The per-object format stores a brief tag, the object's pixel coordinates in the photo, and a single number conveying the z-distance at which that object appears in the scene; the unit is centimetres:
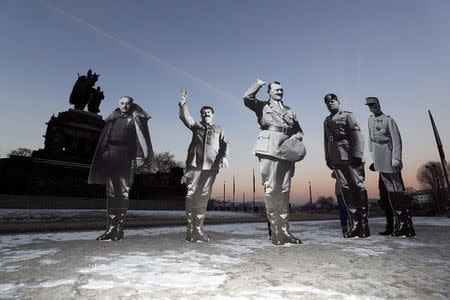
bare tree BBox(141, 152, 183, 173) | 6191
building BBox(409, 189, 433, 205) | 13795
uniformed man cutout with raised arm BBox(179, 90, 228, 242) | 514
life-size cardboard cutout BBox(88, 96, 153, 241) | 514
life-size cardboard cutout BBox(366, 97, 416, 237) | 559
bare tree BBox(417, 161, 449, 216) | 4006
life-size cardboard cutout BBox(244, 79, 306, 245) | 465
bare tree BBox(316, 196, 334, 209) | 12965
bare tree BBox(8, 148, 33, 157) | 6480
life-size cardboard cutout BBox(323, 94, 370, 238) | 545
